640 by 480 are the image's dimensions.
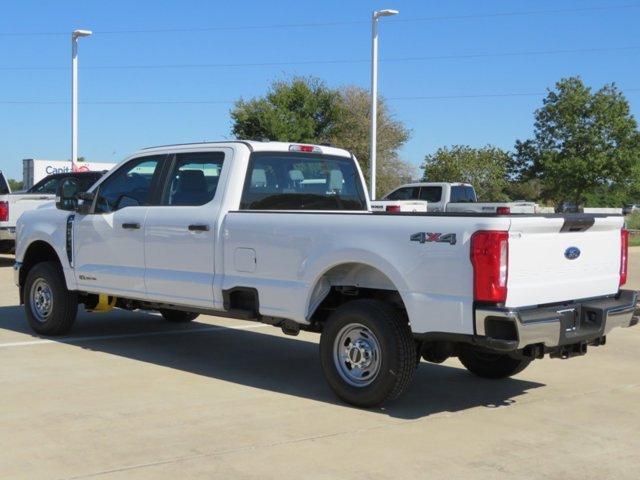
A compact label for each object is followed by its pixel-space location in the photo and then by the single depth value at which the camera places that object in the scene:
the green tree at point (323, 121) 44.22
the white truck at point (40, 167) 32.76
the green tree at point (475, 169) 49.56
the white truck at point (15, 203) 16.62
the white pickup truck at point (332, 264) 5.76
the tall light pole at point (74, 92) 26.98
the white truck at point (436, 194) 24.56
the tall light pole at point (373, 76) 25.26
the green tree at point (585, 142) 44.31
